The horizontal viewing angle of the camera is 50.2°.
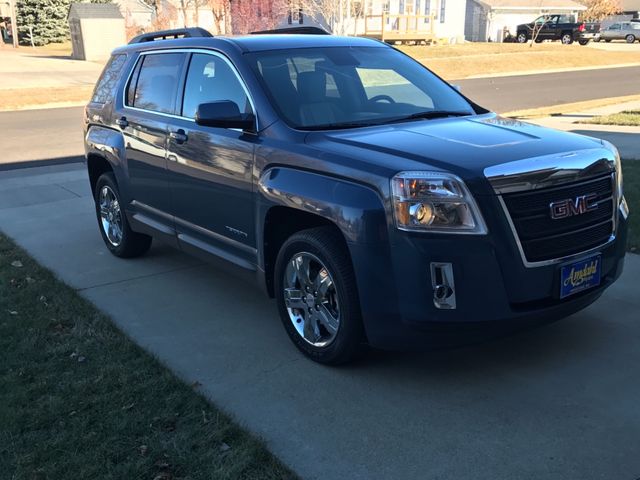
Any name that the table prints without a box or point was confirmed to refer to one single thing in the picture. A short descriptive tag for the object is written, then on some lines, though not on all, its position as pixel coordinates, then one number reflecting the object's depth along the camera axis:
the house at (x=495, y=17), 52.56
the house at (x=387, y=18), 35.03
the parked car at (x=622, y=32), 55.19
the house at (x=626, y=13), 62.81
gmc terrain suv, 3.46
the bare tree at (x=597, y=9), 64.25
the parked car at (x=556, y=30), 46.83
